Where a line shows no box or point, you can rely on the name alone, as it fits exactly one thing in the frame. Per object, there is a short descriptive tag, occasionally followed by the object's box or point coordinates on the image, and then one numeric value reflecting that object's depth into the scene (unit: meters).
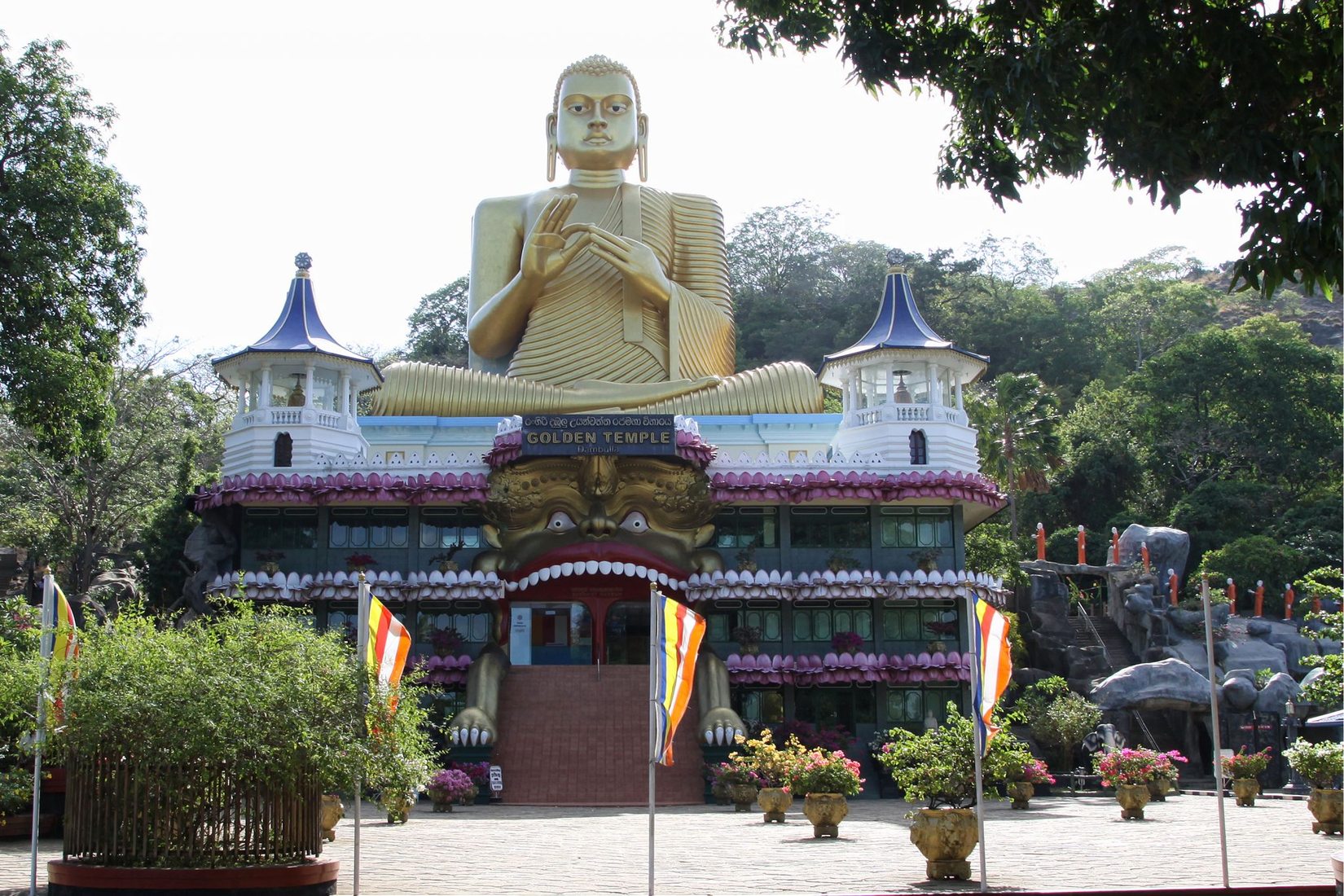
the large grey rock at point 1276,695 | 37.44
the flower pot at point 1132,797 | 23.62
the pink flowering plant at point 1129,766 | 24.48
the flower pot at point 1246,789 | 26.94
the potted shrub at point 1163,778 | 27.56
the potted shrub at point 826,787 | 20.86
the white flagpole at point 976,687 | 15.76
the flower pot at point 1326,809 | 20.58
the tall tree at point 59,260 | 22.86
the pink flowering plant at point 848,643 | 33.91
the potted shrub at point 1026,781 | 26.16
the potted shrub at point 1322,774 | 20.69
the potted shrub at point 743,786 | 26.78
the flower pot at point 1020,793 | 26.53
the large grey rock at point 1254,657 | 42.97
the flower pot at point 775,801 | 23.75
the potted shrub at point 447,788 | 26.44
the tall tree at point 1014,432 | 53.16
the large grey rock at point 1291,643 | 44.94
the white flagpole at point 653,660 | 15.59
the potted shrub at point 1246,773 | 27.00
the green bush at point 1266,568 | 50.16
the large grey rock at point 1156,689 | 37.12
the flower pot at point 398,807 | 17.59
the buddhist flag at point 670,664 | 15.62
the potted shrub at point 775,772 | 23.45
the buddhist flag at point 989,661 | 16.12
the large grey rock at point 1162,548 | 51.38
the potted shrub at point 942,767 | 18.06
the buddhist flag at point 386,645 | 15.63
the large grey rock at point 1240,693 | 37.84
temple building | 33.12
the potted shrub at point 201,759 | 14.05
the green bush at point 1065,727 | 34.12
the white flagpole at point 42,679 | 14.47
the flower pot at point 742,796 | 26.78
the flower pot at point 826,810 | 20.83
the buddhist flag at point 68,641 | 15.62
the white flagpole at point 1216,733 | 14.63
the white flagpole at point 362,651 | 15.00
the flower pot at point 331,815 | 19.59
